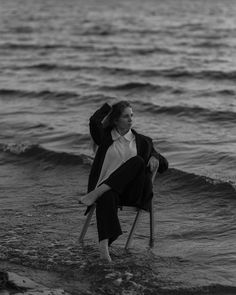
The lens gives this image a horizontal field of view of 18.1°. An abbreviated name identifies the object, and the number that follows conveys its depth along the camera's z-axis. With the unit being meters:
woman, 7.42
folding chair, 7.70
